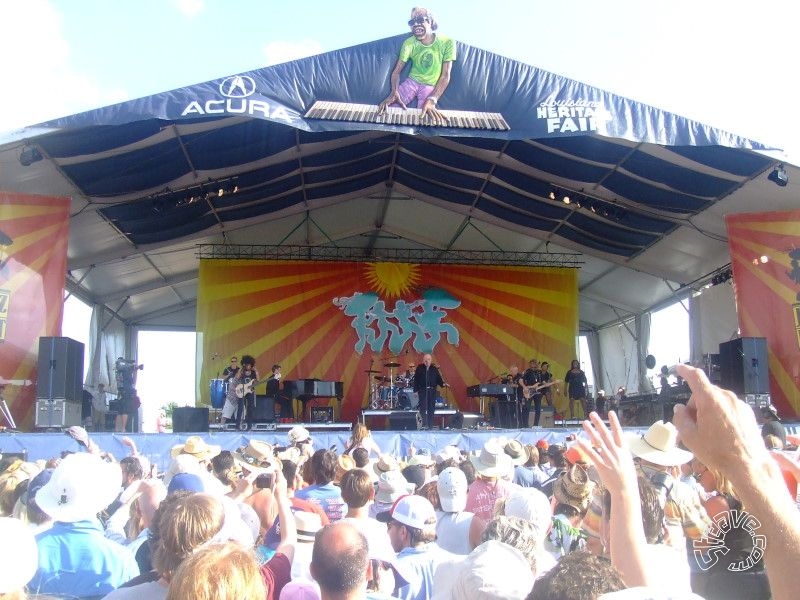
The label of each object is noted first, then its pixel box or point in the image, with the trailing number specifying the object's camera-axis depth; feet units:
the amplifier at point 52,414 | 33.01
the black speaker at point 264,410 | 43.80
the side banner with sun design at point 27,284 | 34.45
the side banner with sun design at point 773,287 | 37.32
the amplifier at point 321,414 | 49.06
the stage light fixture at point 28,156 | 31.89
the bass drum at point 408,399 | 46.06
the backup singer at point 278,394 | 45.54
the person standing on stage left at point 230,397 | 41.01
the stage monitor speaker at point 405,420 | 43.93
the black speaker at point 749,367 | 36.91
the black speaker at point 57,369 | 33.45
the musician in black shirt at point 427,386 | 42.37
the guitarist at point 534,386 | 46.00
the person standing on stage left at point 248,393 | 40.22
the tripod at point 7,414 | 32.78
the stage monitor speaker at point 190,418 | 38.32
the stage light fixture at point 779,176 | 34.09
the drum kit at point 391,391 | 46.34
